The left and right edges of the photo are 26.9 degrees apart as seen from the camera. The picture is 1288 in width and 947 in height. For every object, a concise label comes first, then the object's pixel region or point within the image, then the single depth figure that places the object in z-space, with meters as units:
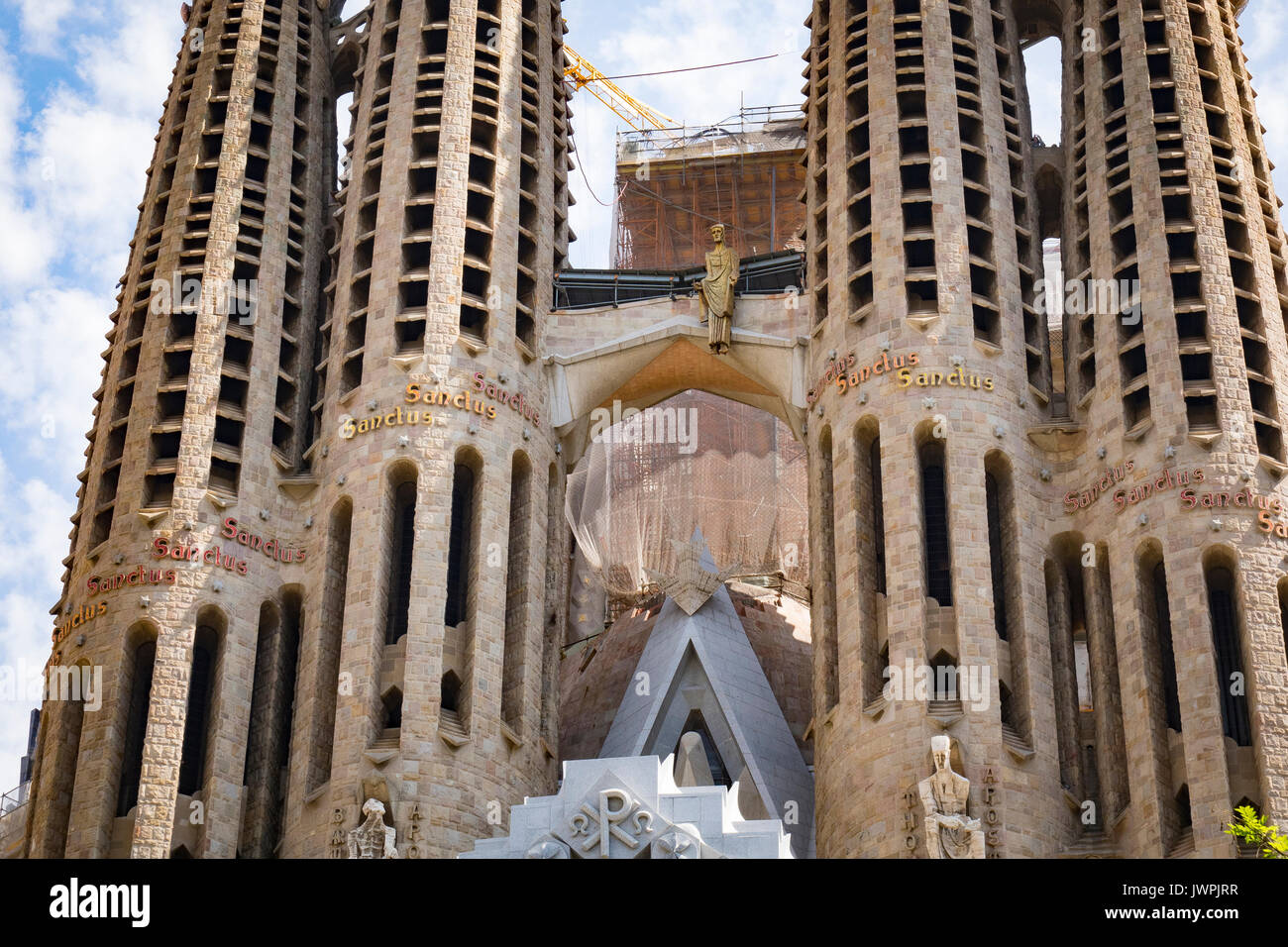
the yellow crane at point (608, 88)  81.31
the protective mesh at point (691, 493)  66.88
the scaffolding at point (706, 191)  72.31
